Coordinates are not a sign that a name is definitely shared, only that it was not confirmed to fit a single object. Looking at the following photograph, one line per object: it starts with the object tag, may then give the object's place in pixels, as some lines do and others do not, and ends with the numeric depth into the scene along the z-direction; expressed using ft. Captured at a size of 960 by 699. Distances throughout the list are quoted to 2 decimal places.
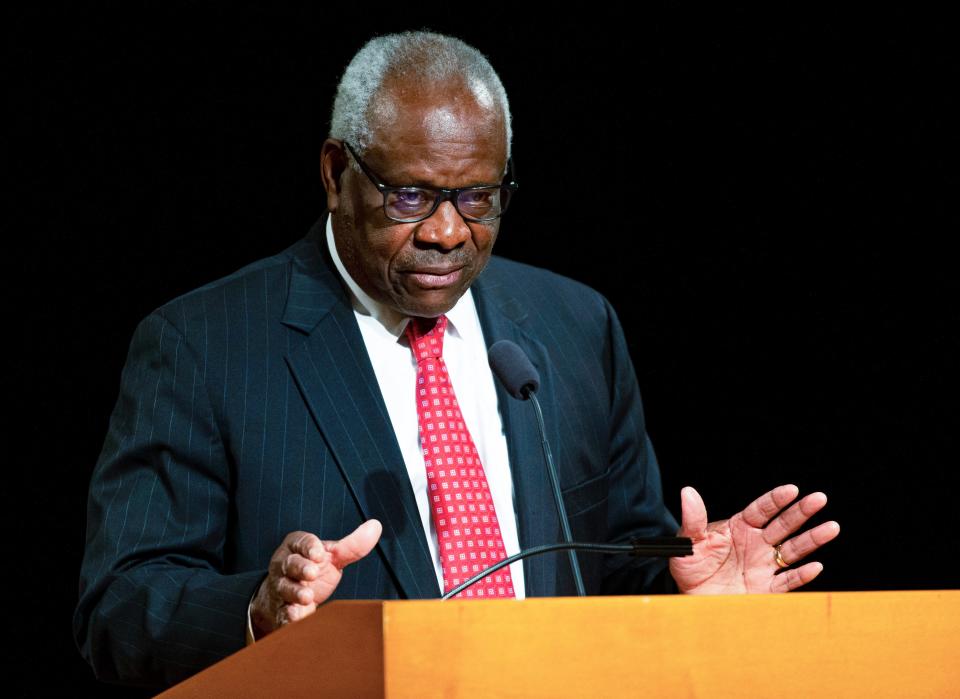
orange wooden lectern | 18.91
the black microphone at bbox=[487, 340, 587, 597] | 20.40
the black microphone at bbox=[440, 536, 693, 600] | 19.77
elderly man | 20.52
